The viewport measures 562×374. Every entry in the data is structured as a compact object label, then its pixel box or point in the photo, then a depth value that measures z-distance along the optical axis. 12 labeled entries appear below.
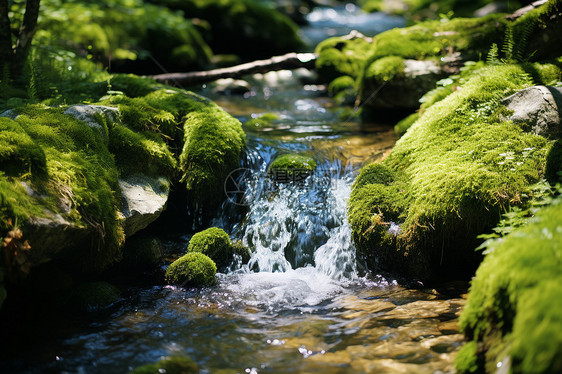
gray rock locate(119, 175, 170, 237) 5.15
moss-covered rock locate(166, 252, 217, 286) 5.12
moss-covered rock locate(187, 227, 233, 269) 5.66
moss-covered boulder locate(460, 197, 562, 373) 2.30
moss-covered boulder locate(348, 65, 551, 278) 4.79
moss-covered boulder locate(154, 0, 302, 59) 17.58
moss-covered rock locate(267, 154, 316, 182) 6.87
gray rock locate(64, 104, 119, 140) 5.51
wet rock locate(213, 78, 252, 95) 12.30
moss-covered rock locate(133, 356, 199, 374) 3.40
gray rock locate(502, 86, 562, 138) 5.32
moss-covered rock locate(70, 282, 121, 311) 4.59
